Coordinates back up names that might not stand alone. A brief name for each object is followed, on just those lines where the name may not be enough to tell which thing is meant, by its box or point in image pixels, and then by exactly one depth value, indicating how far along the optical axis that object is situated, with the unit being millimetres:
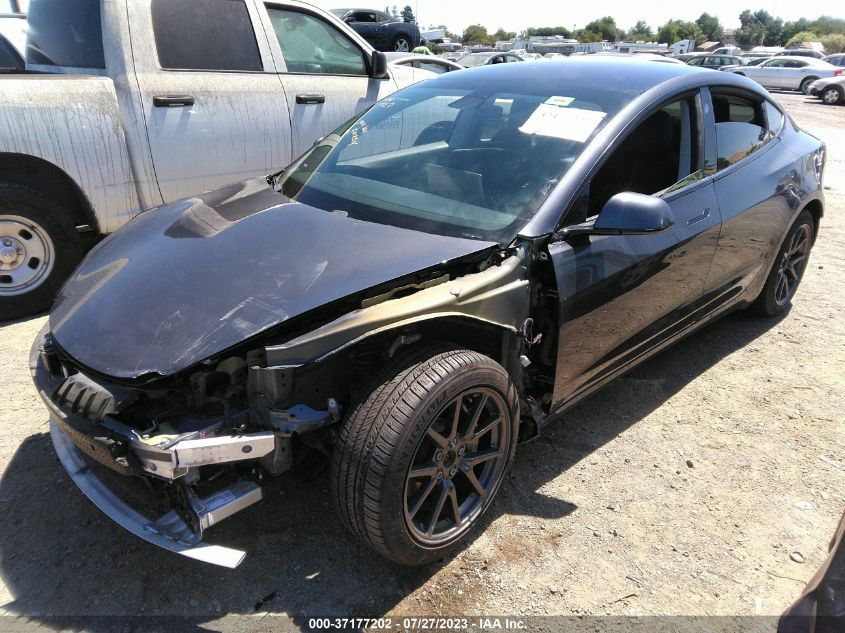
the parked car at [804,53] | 31272
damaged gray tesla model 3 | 2004
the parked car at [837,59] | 28789
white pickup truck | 3990
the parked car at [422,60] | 9477
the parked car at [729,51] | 42312
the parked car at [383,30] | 19125
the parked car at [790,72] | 25875
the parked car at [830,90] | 21609
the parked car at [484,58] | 19084
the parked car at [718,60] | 29547
